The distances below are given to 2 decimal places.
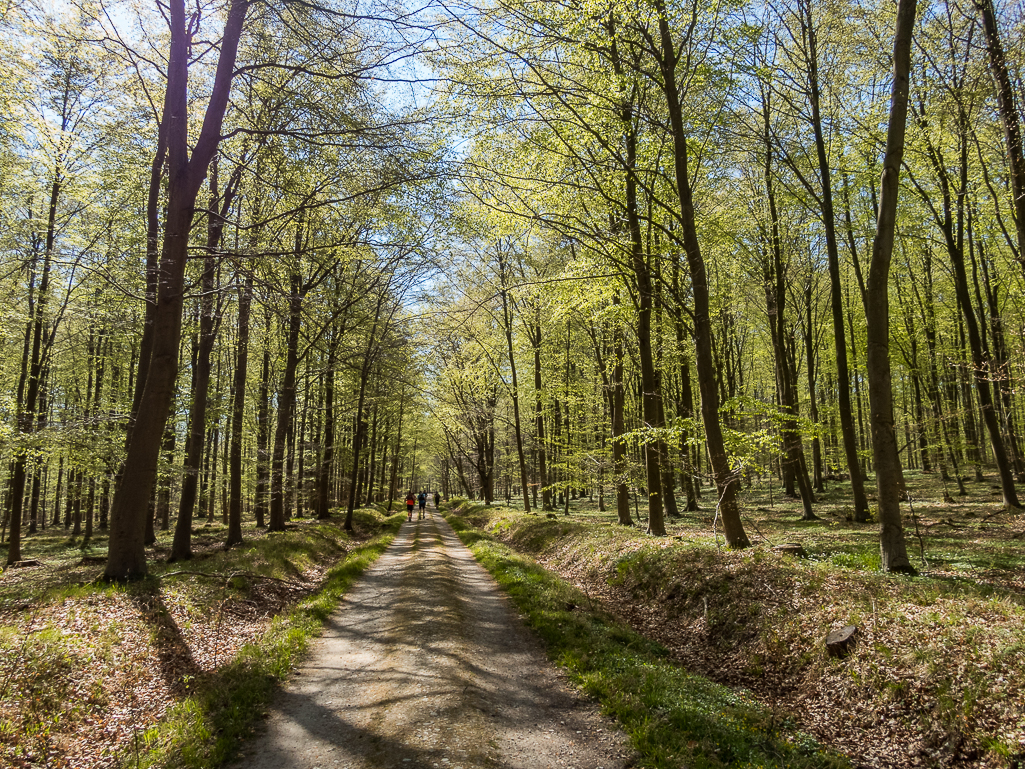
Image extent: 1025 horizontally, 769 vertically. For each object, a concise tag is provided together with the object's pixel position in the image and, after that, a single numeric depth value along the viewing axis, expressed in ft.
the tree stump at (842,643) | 19.01
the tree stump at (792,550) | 31.19
